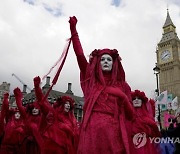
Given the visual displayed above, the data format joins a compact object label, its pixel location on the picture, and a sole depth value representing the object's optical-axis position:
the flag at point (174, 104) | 7.77
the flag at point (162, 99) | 7.66
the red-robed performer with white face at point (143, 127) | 2.39
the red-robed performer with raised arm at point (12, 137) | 3.14
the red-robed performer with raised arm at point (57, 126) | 2.56
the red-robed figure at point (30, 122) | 2.74
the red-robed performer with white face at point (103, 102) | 1.62
